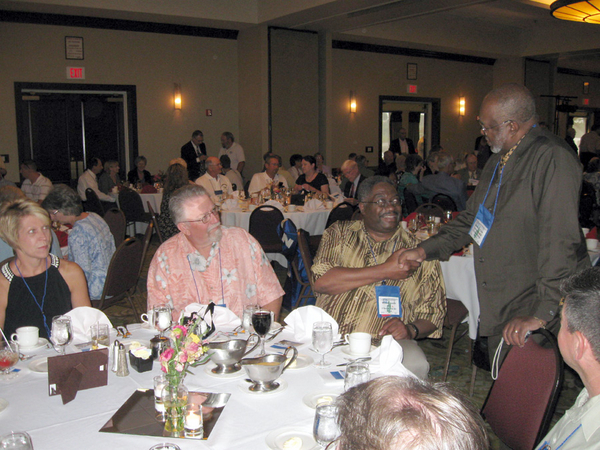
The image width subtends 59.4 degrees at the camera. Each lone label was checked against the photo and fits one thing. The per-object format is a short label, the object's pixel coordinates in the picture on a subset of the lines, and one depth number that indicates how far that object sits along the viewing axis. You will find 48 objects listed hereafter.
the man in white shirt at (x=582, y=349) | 1.33
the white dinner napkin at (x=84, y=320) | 2.20
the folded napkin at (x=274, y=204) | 6.66
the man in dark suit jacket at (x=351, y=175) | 7.66
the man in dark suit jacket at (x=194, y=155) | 10.96
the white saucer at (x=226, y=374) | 1.81
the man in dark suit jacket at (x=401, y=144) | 14.27
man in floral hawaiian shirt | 2.68
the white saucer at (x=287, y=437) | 1.37
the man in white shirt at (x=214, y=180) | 7.73
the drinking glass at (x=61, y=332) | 1.96
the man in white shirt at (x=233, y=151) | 11.04
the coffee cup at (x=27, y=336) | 2.08
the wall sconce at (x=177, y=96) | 11.19
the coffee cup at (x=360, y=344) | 1.99
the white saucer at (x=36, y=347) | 2.07
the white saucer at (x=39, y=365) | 1.87
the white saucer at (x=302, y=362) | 1.88
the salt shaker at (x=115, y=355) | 1.85
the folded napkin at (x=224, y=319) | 2.34
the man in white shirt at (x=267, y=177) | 8.04
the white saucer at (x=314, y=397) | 1.59
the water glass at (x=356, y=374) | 1.60
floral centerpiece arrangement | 1.46
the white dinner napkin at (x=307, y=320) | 2.19
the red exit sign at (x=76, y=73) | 10.10
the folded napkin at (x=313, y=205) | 6.89
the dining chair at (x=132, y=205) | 7.79
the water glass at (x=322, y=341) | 1.88
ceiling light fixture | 7.48
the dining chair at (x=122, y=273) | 3.71
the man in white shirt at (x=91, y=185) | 8.62
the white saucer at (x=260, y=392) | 1.67
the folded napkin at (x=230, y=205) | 6.93
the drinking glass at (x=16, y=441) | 1.28
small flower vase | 1.45
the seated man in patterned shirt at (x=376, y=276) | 2.61
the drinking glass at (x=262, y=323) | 1.96
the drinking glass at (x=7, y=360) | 1.82
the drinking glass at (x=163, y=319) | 2.15
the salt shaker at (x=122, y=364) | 1.83
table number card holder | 1.66
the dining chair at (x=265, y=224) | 5.98
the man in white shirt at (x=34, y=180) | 8.11
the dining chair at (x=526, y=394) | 1.64
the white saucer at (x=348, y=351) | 1.99
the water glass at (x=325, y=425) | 1.32
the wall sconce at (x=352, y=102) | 13.60
